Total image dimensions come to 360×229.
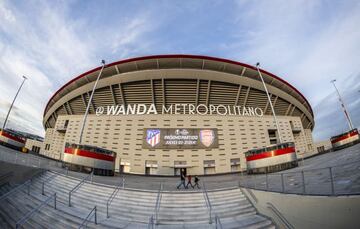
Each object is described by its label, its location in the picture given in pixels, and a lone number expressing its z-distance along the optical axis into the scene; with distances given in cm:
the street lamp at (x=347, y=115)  3165
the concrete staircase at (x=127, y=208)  728
